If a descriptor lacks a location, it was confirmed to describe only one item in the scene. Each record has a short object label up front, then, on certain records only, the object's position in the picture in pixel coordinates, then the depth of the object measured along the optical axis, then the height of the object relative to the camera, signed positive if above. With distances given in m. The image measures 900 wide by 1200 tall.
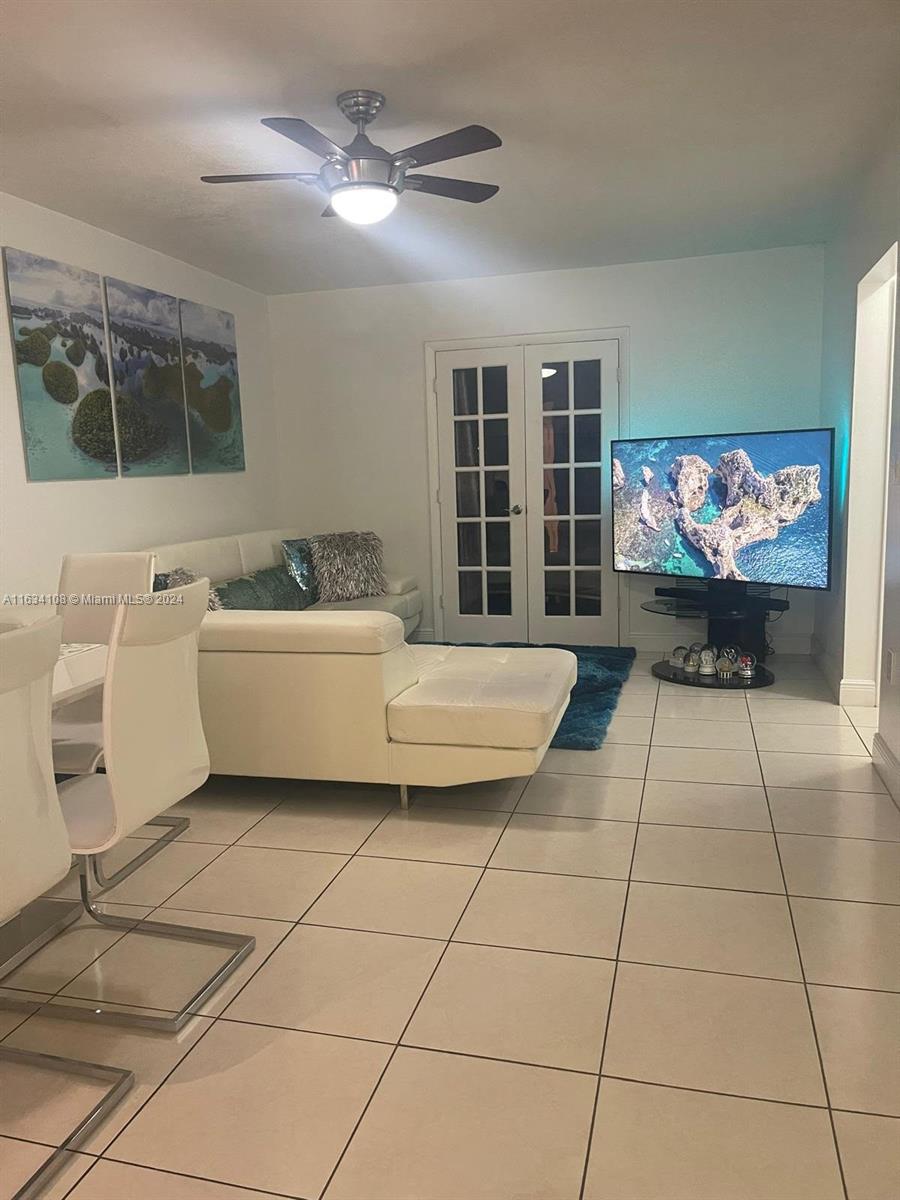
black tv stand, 4.87 -0.84
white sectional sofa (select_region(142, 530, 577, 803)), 3.02 -0.84
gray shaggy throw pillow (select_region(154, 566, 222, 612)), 3.84 -0.47
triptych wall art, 3.83 +0.53
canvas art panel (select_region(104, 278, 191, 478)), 4.42 +0.53
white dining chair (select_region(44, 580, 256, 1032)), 1.96 -0.64
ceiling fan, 2.81 +1.04
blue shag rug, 3.88 -1.20
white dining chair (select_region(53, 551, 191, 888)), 3.08 -0.43
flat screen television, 4.48 -0.25
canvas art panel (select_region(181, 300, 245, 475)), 5.10 +0.54
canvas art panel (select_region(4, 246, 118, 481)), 3.77 +0.52
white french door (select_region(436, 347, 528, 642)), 5.86 -0.17
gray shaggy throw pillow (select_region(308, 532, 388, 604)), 5.41 -0.59
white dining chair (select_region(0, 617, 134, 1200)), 1.58 -0.59
